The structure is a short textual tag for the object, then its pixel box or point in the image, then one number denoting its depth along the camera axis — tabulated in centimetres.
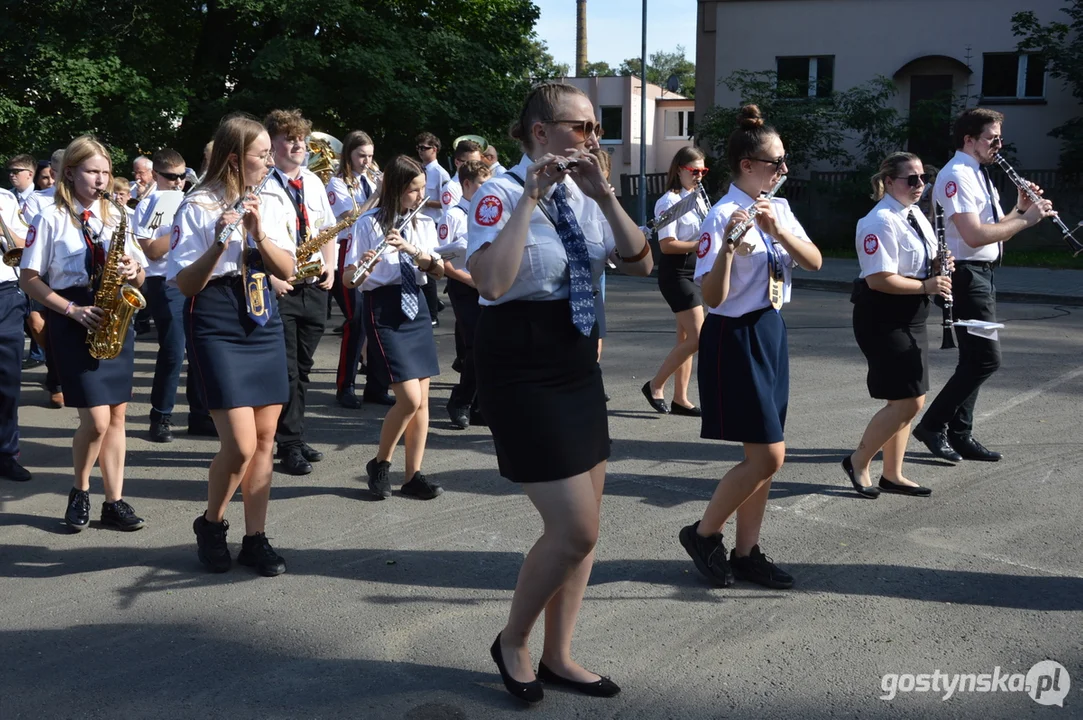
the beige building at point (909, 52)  2717
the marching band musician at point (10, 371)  668
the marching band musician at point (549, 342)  345
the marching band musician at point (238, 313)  470
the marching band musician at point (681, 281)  800
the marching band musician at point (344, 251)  824
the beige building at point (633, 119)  5097
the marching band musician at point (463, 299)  728
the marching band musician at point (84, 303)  549
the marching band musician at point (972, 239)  641
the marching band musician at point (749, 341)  451
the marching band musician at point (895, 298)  575
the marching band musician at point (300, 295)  641
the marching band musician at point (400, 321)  602
